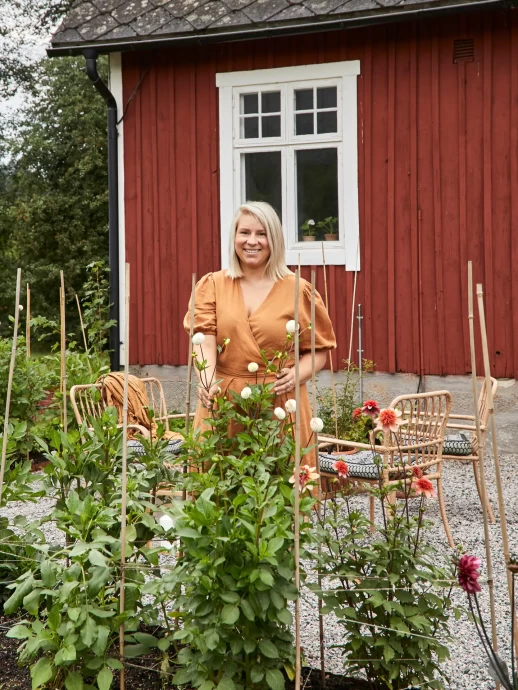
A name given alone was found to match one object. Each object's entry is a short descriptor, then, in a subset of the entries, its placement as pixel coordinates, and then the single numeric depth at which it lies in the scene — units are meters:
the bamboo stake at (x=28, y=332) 5.18
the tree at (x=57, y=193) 19.23
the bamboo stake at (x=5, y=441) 2.82
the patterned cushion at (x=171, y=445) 4.88
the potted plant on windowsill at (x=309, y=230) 7.66
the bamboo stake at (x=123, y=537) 2.37
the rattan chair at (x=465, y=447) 5.19
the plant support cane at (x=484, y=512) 2.22
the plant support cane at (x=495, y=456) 2.15
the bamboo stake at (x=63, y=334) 3.25
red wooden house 7.06
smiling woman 3.21
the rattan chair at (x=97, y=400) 4.97
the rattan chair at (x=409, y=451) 4.61
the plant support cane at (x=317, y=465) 2.40
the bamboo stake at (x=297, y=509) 2.13
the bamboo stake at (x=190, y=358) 2.64
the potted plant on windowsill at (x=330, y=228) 7.61
